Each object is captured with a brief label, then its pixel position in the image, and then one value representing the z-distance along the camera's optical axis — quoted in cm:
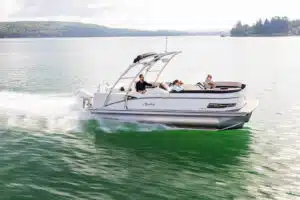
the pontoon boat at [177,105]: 1872
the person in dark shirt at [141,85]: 1972
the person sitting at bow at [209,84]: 2000
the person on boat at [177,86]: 1898
